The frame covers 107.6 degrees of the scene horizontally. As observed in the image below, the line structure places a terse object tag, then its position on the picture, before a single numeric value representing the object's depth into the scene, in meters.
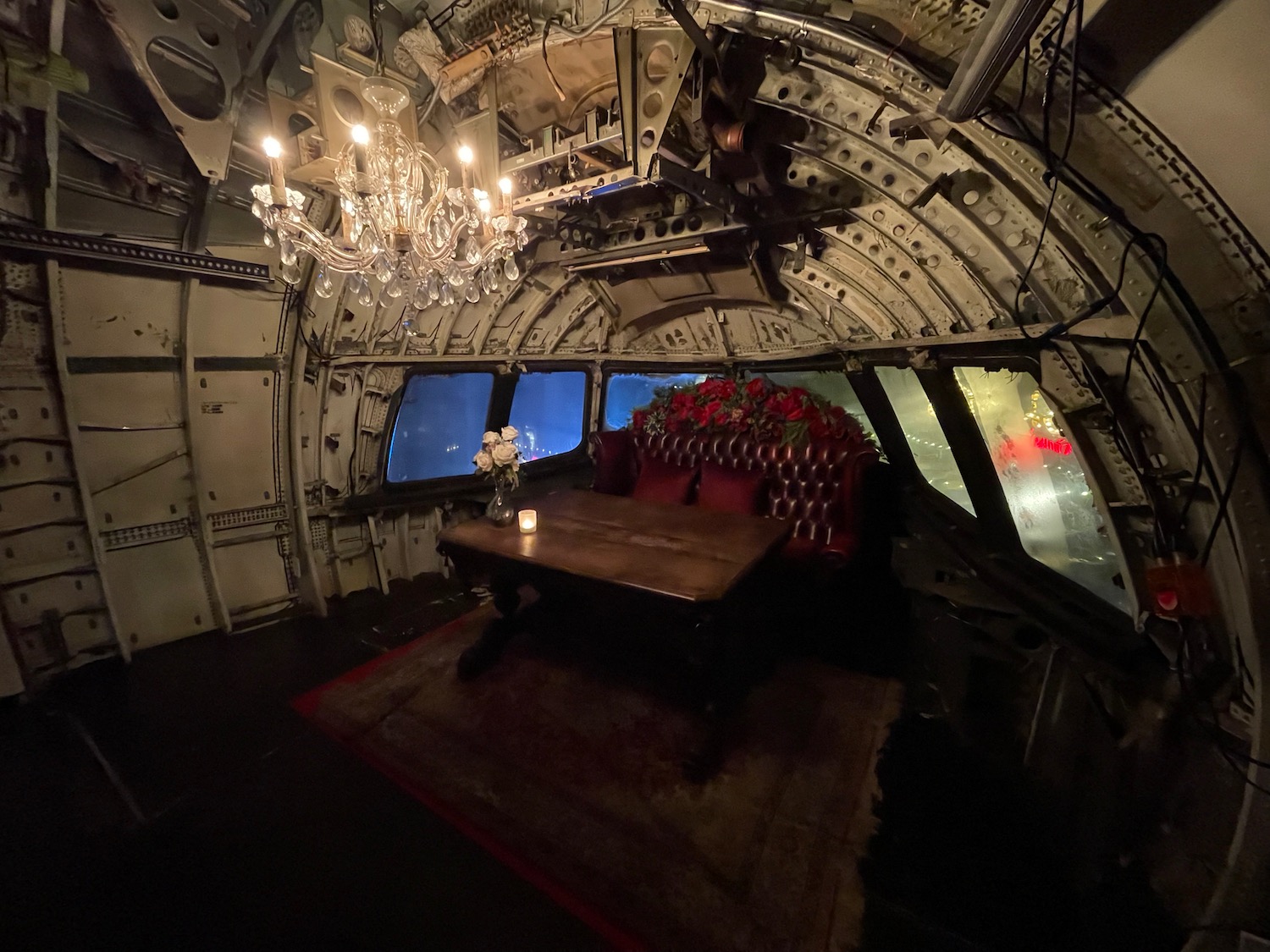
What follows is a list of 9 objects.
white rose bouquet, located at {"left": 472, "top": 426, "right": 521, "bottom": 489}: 3.30
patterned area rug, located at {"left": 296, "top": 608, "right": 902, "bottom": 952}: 1.92
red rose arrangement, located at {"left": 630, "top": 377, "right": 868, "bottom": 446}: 4.19
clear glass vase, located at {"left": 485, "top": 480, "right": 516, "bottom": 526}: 3.28
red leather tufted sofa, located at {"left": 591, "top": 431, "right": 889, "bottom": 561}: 3.79
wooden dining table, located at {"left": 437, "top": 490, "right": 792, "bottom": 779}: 2.40
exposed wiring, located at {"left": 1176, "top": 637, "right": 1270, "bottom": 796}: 1.70
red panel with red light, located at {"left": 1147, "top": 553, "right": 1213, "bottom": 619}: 1.89
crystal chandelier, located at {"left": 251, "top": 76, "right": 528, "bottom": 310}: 2.28
